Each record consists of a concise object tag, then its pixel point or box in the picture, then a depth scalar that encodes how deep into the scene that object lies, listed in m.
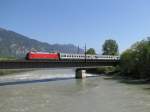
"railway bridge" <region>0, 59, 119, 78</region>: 36.34
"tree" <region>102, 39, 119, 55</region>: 77.70
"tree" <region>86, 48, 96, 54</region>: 79.76
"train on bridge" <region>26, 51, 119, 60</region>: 39.90
